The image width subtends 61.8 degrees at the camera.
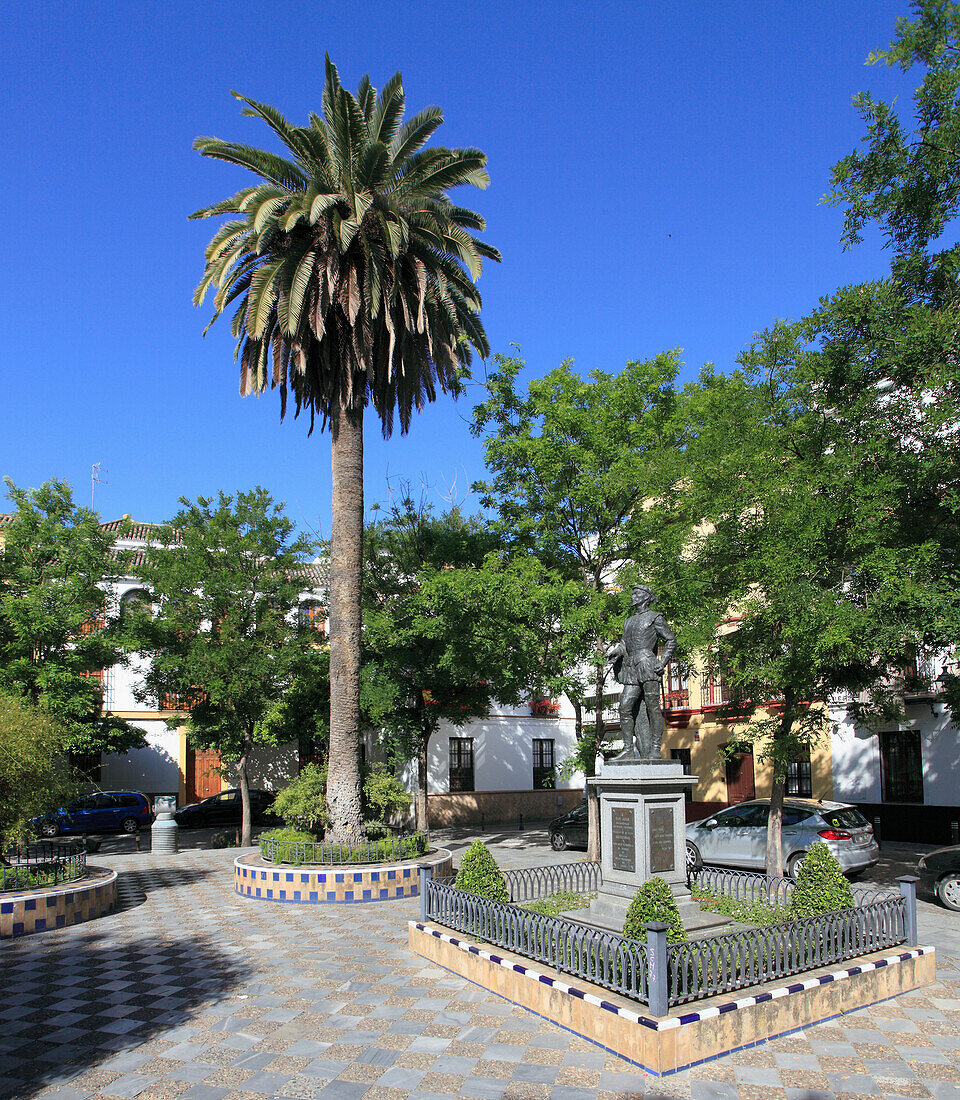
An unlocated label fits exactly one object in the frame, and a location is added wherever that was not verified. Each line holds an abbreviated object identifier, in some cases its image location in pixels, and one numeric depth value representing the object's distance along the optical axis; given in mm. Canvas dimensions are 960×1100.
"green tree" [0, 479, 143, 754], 18766
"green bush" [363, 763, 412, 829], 16016
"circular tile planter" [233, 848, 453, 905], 13562
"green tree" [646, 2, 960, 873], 11305
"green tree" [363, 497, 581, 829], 15703
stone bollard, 21469
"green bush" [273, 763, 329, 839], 15641
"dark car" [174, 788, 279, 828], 27172
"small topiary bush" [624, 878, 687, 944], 7613
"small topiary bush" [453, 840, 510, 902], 9547
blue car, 25469
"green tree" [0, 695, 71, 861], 11617
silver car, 14828
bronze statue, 10102
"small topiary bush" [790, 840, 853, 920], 8523
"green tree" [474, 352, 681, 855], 15672
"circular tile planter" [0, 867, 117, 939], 11289
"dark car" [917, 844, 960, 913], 12266
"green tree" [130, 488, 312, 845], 20641
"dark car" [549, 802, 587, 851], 19906
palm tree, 14633
